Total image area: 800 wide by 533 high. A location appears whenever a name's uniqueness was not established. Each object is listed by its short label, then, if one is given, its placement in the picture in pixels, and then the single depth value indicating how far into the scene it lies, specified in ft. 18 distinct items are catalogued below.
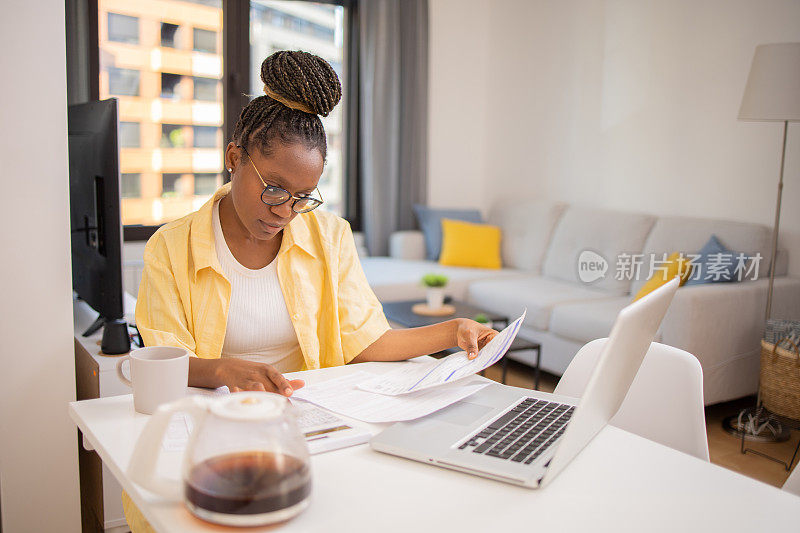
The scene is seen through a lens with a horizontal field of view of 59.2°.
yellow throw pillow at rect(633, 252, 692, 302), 10.36
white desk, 2.52
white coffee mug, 3.31
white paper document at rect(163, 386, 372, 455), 3.10
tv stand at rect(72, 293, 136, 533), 6.09
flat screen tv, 6.27
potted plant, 11.15
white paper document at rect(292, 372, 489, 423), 3.48
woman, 4.43
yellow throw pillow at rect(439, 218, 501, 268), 15.26
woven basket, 9.14
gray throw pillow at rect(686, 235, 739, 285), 10.69
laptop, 2.77
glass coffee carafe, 2.29
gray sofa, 10.05
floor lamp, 9.66
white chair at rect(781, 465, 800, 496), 3.54
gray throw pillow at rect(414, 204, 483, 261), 15.92
